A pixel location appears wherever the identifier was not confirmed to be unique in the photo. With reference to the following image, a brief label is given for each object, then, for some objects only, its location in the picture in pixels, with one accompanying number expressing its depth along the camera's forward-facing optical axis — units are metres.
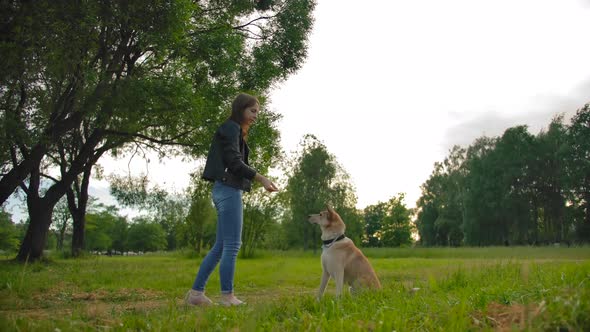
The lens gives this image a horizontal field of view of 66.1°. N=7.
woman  5.99
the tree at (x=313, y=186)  44.53
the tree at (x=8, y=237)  58.82
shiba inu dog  6.67
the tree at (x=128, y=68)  9.80
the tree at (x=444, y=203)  71.75
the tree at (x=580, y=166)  48.33
